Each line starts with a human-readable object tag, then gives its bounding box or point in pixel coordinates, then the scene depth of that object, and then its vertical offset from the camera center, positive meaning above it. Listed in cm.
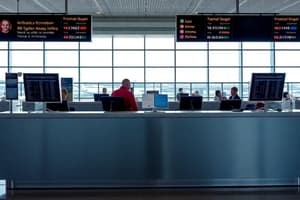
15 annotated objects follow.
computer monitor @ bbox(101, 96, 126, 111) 894 -1
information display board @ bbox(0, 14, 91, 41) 1262 +176
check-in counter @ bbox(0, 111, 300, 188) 759 -66
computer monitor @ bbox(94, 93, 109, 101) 1572 +16
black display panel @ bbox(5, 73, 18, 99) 808 +25
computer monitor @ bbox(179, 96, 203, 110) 1159 -1
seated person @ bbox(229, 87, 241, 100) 1347 +25
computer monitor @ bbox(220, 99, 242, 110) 1061 -2
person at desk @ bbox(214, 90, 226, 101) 1666 +24
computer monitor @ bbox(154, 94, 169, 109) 804 +3
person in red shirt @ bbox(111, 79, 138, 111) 1023 +10
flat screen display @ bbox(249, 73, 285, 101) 831 +26
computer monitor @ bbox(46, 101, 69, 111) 1070 -8
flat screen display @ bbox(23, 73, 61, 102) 808 +22
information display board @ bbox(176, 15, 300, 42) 1267 +178
